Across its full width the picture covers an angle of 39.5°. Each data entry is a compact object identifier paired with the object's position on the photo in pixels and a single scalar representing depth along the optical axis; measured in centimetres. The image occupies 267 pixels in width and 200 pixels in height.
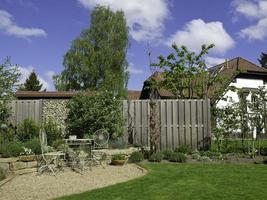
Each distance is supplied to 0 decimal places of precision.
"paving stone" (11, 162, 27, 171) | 904
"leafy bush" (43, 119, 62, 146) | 1314
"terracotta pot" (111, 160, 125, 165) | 1031
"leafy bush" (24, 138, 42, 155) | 1019
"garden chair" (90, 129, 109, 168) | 1037
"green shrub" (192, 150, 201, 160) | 1133
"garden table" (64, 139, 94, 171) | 1005
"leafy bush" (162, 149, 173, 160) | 1111
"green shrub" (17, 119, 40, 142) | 1284
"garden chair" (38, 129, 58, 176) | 908
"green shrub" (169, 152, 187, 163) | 1081
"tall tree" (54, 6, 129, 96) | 3056
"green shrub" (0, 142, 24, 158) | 977
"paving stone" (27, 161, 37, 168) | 937
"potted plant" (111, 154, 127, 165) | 1033
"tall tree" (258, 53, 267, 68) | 6293
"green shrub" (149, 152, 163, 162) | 1080
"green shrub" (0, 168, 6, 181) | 826
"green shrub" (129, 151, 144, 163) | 1070
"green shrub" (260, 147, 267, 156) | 1226
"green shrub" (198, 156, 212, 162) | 1102
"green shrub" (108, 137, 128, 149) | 1249
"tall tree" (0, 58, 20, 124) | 1248
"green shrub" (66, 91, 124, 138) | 1331
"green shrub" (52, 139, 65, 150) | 1201
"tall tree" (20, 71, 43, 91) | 4081
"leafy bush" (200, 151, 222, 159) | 1154
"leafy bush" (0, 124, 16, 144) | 1261
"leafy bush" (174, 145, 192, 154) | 1272
